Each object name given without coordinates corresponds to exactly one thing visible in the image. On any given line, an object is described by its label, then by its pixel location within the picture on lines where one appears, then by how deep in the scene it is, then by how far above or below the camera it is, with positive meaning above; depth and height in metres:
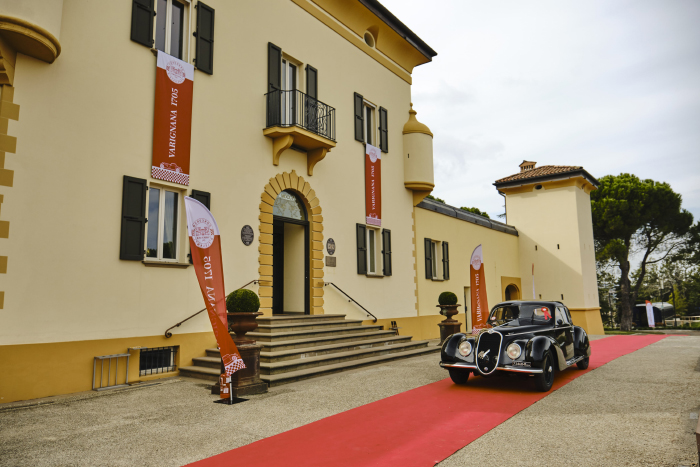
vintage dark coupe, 6.95 -0.73
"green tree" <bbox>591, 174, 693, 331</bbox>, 30.56 +5.01
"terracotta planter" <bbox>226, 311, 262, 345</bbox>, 7.39 -0.32
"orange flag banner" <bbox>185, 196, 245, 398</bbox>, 6.71 +0.43
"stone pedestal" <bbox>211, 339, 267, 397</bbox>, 7.07 -1.11
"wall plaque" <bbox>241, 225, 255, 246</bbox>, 10.62 +1.55
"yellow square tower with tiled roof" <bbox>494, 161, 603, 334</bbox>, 23.69 +3.39
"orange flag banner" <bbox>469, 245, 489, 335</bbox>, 11.68 +0.10
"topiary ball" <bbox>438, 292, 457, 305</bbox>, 13.07 +0.02
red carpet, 4.35 -1.43
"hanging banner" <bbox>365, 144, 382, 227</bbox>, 14.57 +3.61
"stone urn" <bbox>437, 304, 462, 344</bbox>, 12.92 -0.67
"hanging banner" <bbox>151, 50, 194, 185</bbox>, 9.06 +3.63
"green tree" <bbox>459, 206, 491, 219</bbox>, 39.23 +7.48
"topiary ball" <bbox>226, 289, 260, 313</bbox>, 7.47 +0.02
